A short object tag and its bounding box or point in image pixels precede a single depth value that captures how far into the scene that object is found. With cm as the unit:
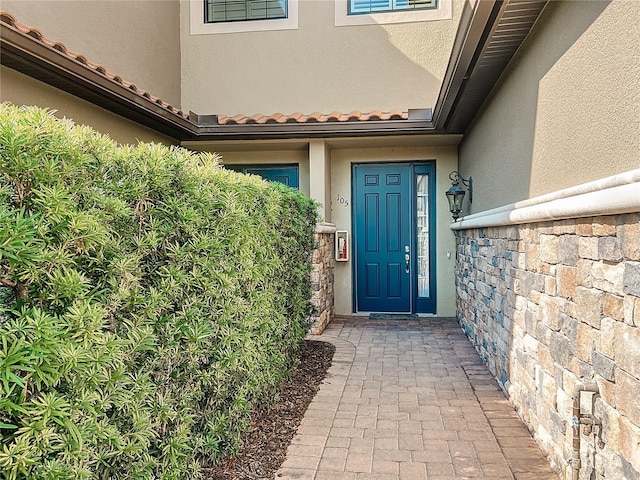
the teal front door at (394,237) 829
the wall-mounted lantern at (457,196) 700
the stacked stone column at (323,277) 691
